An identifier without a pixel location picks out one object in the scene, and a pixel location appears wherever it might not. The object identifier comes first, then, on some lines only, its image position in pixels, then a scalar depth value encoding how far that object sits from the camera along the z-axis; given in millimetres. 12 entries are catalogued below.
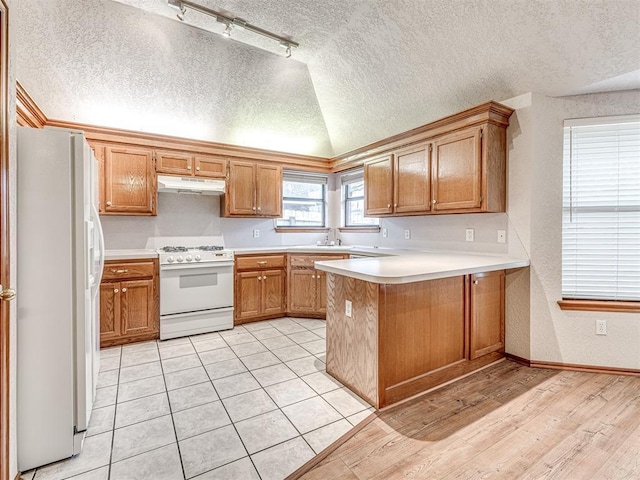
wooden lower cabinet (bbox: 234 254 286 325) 3939
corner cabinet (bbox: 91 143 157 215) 3369
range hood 3579
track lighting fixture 2686
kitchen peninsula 2107
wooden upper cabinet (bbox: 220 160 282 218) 4082
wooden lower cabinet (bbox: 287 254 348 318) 4223
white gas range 3461
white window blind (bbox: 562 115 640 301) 2625
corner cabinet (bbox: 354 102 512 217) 2775
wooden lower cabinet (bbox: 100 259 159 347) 3188
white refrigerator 1597
